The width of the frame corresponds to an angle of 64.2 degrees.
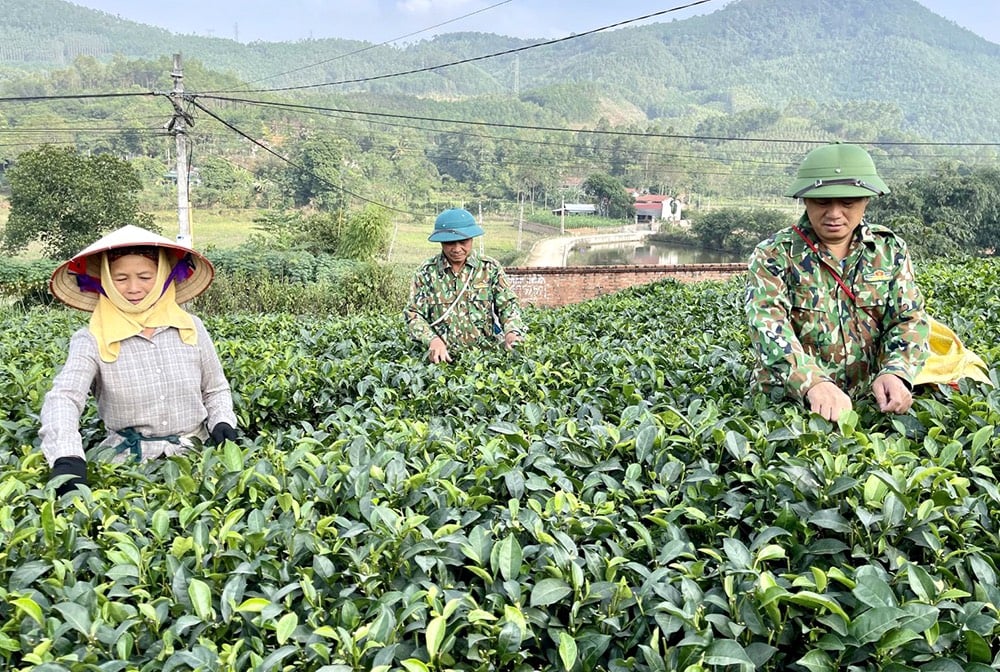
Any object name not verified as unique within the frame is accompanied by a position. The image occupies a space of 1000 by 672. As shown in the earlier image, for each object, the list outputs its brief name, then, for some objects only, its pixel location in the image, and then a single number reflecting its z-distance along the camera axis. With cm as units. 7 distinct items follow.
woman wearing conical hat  252
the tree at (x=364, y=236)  3092
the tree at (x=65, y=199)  2769
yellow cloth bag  248
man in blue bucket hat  429
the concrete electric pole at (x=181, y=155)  1478
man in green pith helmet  233
